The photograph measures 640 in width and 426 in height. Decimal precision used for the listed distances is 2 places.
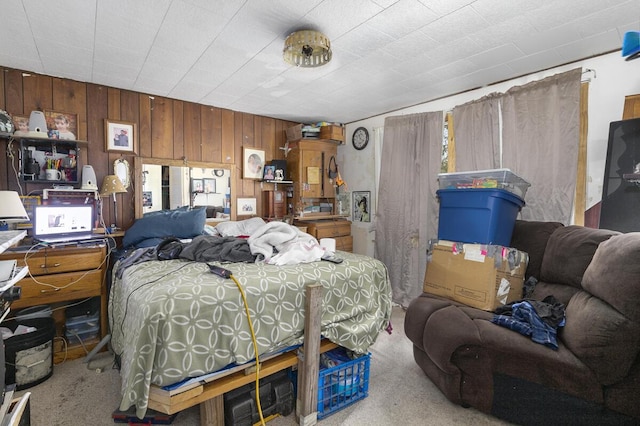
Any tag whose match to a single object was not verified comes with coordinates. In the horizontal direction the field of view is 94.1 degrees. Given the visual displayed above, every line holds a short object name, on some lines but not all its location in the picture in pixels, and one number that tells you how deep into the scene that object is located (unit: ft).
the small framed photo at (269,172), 12.98
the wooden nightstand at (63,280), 6.98
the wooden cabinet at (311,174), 13.19
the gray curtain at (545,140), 7.71
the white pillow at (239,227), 9.67
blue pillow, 8.98
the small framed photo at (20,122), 8.46
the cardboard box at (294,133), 13.08
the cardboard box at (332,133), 13.23
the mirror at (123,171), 9.95
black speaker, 6.59
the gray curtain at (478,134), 9.19
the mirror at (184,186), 10.47
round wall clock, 13.43
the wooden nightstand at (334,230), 12.59
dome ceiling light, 6.04
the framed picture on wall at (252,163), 12.66
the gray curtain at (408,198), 10.82
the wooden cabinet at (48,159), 8.47
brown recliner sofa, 4.57
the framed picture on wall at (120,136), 9.75
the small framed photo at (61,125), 8.84
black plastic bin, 6.27
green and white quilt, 4.06
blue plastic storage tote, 7.39
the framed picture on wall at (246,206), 12.66
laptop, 7.79
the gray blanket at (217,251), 6.45
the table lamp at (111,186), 9.31
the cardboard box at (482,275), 6.97
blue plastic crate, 5.59
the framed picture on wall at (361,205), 13.50
